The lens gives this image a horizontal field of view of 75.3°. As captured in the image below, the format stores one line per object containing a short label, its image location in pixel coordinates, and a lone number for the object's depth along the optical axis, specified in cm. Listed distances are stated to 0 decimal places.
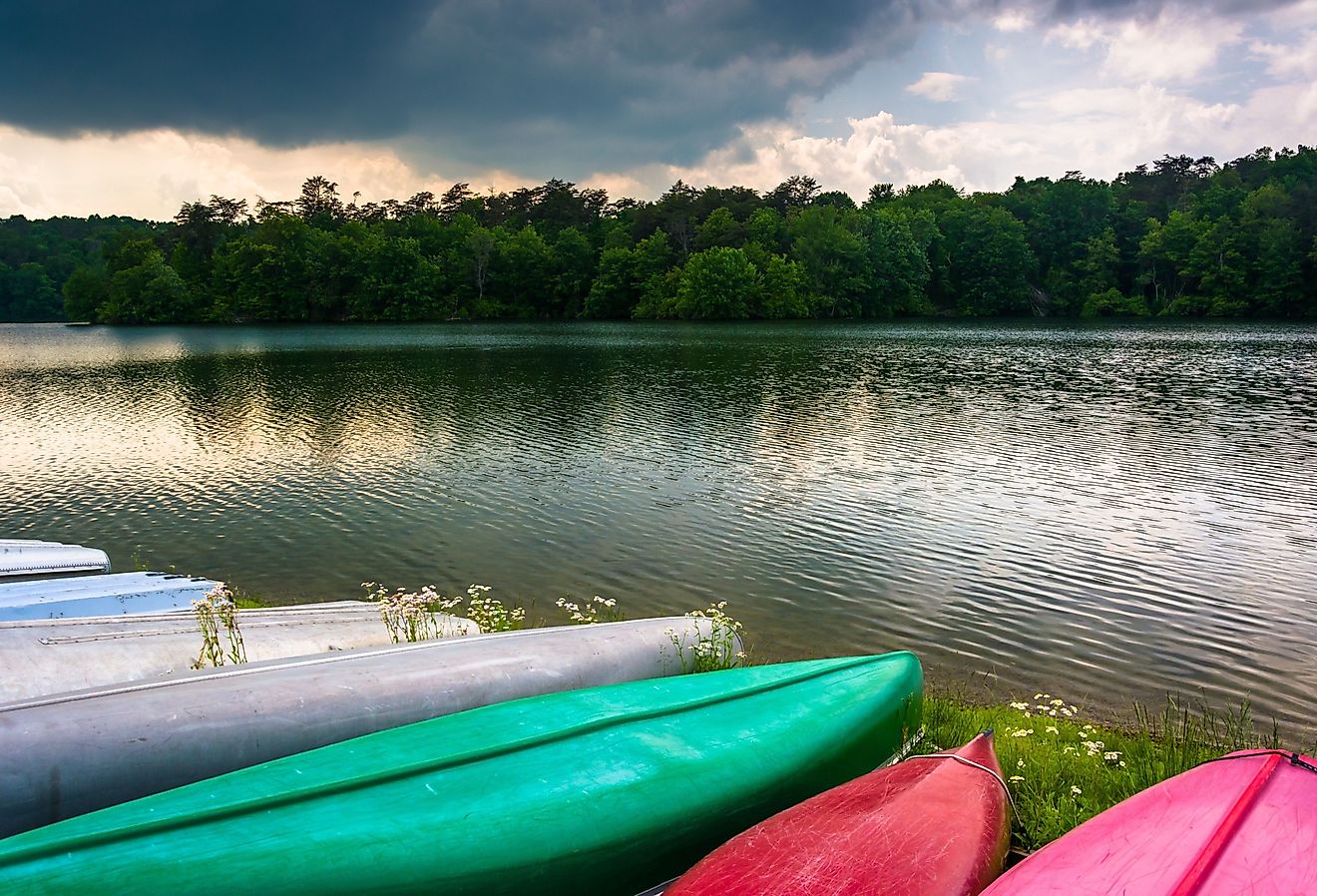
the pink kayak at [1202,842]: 282
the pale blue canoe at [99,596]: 683
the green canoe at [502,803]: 284
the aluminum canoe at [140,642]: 488
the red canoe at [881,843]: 309
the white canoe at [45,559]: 866
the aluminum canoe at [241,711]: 350
